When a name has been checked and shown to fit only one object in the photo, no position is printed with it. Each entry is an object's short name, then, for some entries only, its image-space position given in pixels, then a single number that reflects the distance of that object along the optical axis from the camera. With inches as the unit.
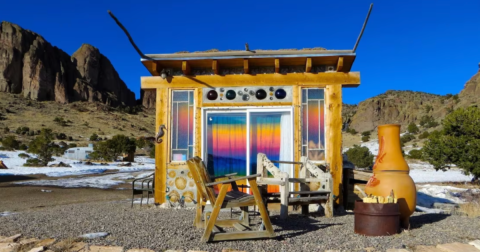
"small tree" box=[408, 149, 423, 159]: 1117.7
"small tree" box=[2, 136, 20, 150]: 1136.8
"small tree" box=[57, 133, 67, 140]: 1571.4
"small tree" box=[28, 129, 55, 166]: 918.2
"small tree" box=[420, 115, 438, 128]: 1862.7
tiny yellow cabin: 292.7
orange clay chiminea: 192.7
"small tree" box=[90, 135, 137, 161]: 1175.0
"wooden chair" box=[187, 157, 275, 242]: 166.6
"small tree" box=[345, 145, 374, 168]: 944.9
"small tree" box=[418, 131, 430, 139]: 1558.8
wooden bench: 219.9
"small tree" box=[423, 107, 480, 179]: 650.8
